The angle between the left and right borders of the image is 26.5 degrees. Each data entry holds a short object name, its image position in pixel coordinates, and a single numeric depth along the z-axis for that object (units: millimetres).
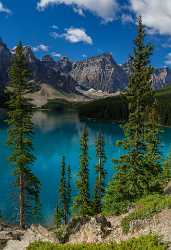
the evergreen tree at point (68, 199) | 68488
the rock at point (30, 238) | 19562
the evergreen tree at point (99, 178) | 61156
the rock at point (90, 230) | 21891
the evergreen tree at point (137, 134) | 37688
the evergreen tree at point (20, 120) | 41219
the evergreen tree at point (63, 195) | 66938
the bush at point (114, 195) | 38347
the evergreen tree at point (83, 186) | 58809
